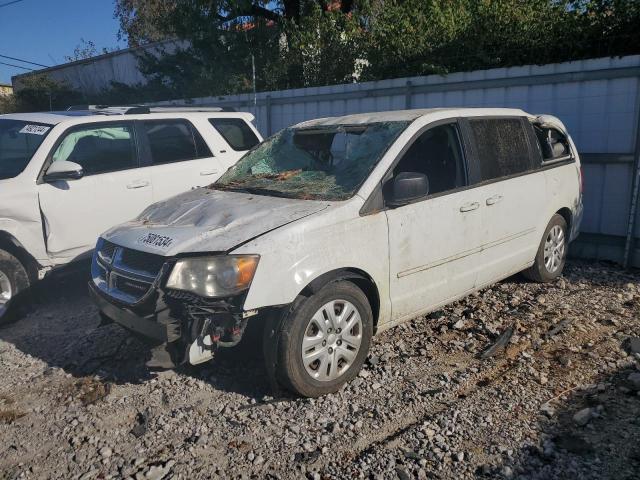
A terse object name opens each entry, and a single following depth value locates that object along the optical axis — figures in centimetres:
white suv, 509
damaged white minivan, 335
